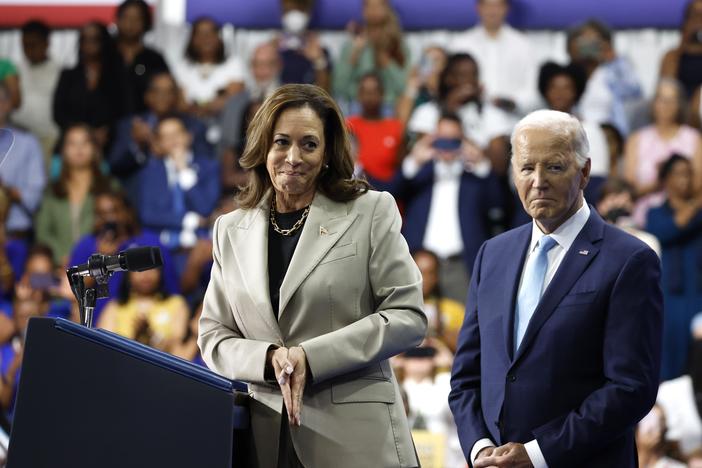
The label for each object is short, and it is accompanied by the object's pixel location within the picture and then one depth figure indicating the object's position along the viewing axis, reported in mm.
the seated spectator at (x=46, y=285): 15305
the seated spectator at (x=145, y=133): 16094
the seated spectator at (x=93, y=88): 16672
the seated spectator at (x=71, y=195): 15984
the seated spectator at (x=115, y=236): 15031
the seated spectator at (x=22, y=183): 16219
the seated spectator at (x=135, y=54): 16578
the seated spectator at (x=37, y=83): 16953
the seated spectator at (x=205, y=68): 16469
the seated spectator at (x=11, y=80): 17094
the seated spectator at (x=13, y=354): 14562
